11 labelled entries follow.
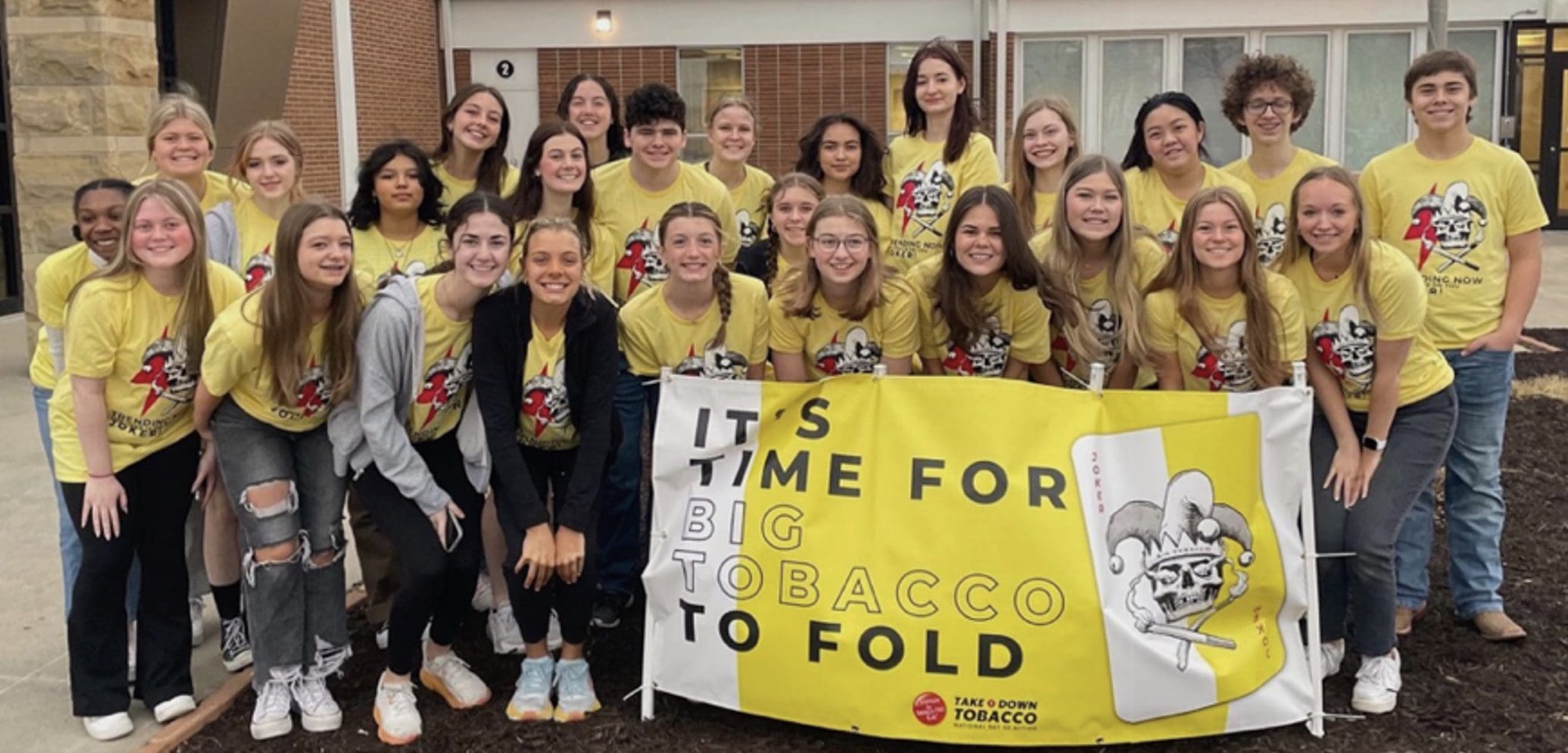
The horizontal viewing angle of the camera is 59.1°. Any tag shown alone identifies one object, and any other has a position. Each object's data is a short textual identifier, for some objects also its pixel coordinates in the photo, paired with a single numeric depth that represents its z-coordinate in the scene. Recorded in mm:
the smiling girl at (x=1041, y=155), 5328
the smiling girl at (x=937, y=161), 5602
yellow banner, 3977
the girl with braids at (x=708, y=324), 4680
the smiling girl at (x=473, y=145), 5312
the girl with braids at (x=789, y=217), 5090
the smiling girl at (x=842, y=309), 4430
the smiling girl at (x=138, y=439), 4070
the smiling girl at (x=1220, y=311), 4238
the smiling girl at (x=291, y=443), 4047
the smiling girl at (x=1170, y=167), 5020
